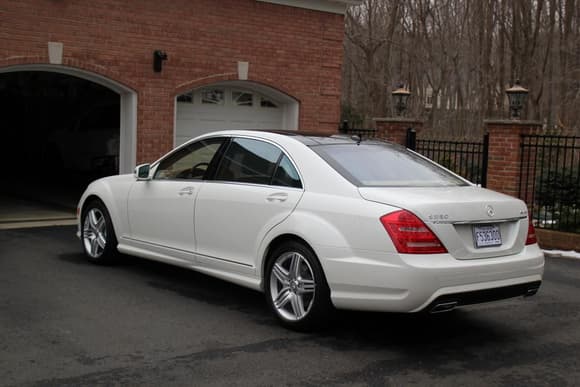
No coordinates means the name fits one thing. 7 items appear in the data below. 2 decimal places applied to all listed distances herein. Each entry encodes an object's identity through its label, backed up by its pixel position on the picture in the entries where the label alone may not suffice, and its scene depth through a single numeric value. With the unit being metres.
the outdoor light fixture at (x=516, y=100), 12.51
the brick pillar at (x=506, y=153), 12.11
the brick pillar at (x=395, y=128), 14.38
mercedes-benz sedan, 5.29
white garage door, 13.73
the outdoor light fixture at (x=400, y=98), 14.58
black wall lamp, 12.73
